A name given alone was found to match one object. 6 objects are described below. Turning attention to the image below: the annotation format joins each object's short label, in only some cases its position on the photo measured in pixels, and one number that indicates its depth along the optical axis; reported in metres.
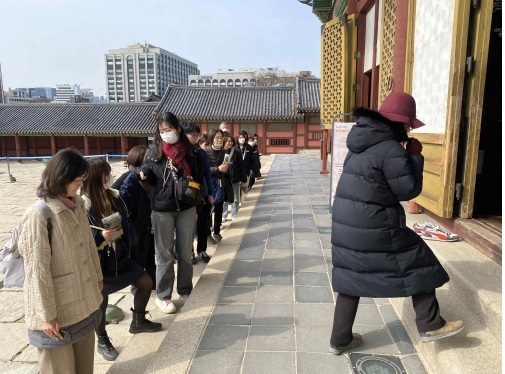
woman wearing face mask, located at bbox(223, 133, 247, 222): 6.70
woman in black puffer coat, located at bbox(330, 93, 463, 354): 2.16
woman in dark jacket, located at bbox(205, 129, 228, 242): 5.75
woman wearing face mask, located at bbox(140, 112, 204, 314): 3.40
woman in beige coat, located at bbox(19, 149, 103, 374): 1.98
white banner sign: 5.44
